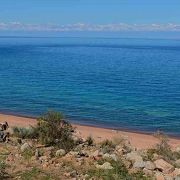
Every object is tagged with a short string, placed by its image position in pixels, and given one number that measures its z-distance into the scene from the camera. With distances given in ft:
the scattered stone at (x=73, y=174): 45.87
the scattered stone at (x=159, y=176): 45.25
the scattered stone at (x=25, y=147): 54.75
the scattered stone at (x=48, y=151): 53.41
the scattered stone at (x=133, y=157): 50.88
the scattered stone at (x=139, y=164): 48.58
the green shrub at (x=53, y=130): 58.80
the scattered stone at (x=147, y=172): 46.93
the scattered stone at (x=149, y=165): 48.23
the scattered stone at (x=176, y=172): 47.47
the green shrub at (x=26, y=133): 64.08
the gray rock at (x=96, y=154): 52.49
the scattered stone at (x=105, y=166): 47.62
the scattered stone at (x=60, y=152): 52.75
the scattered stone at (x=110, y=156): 50.80
